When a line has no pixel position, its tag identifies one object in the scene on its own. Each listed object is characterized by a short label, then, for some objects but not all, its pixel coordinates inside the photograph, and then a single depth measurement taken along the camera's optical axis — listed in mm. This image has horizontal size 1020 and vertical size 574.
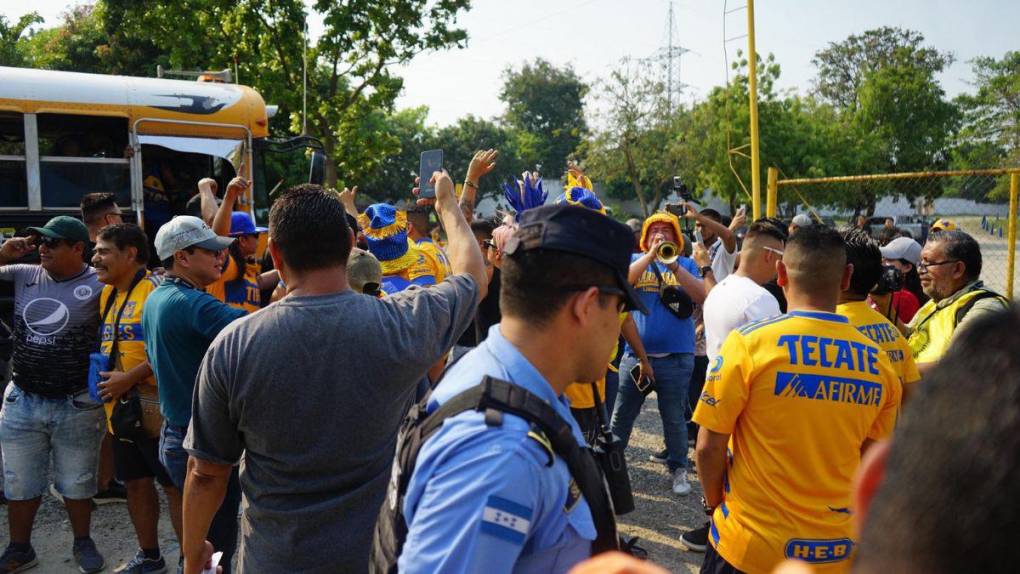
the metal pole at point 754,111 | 9656
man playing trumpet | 5398
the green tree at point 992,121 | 32688
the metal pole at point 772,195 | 8133
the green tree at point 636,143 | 38406
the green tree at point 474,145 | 54112
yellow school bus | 7148
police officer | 1313
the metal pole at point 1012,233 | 7020
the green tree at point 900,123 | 34312
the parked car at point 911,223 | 16016
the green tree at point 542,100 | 75688
